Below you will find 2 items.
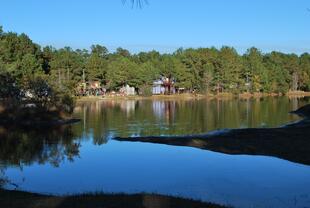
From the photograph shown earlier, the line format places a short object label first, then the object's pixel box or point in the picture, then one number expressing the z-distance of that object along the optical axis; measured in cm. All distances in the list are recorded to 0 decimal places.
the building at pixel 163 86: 13612
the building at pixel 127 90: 13298
